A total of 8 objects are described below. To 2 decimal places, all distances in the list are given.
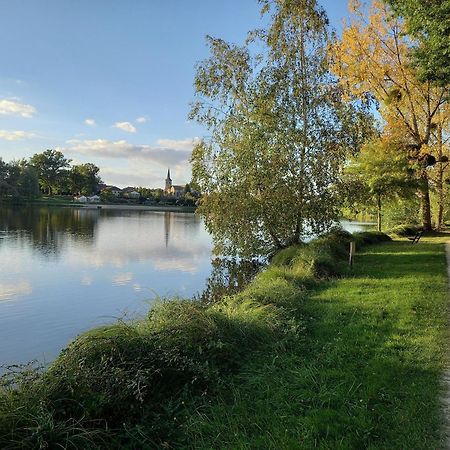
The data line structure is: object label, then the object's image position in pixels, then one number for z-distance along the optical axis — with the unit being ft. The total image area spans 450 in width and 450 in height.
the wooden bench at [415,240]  70.67
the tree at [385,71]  79.77
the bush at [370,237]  69.97
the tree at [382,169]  80.53
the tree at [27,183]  303.68
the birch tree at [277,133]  59.77
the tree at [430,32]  38.19
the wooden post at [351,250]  43.75
